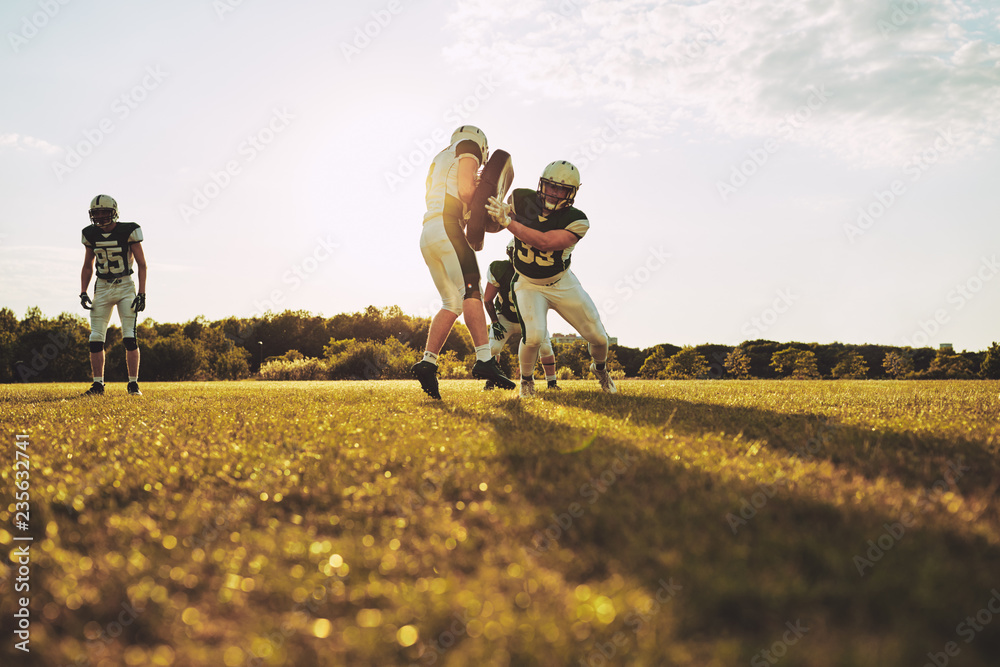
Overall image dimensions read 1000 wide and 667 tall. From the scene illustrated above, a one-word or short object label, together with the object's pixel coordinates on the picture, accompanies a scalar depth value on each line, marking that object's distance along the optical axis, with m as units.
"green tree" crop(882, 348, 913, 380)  26.84
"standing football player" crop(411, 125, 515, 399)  5.84
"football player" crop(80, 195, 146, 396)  8.98
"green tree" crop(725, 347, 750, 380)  27.74
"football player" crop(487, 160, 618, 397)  6.50
